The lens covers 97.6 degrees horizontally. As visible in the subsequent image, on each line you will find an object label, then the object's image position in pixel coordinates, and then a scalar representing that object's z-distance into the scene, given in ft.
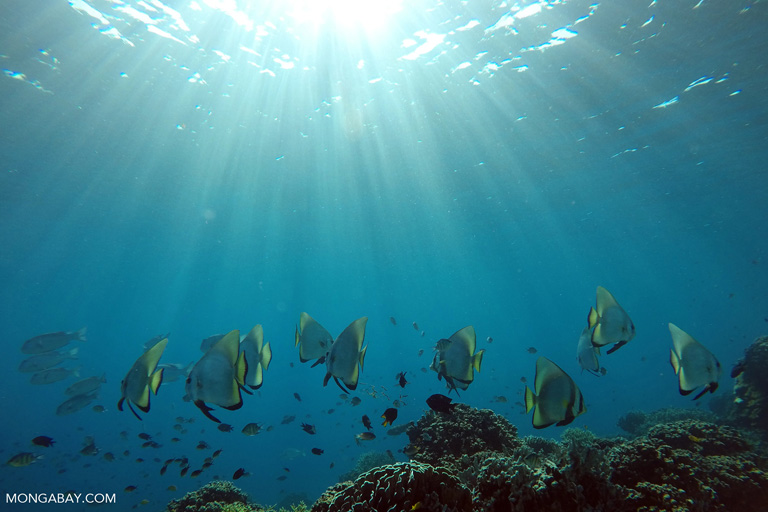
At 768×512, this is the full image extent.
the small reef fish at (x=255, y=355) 11.56
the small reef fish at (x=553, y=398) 9.27
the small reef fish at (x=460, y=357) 13.10
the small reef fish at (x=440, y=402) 15.98
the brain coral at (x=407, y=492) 10.61
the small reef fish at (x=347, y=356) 10.98
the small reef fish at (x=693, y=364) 11.28
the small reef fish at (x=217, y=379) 8.96
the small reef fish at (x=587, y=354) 14.69
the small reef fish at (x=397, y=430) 28.76
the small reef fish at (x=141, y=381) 9.92
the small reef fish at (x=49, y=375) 44.78
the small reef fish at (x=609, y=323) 11.53
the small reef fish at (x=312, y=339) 13.53
